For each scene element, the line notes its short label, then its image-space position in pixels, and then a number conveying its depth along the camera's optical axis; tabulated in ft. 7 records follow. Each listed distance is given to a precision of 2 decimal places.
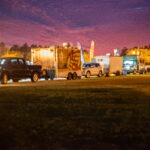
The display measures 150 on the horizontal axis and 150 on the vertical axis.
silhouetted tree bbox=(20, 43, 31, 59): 441.85
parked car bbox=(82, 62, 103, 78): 141.79
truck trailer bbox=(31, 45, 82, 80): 121.80
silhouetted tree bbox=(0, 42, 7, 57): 305.73
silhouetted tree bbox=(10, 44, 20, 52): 448.57
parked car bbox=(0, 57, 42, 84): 100.32
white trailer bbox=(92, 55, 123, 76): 163.55
